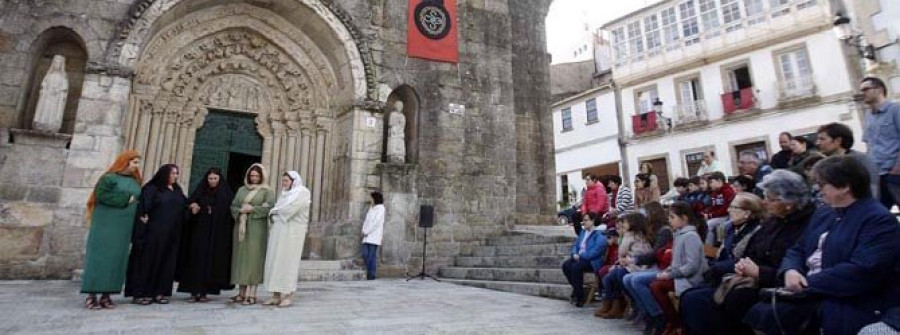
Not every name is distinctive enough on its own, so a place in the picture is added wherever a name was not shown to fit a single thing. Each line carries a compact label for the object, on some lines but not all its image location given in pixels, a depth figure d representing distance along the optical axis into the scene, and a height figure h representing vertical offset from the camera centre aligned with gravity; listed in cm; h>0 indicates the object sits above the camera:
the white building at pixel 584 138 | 2028 +466
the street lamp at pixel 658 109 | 1787 +507
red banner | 938 +429
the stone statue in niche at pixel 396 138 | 837 +189
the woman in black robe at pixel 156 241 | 436 +7
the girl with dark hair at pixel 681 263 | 321 -16
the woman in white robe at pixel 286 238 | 449 +8
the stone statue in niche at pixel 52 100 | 616 +197
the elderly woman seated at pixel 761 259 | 258 -11
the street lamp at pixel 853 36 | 796 +364
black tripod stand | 789 +45
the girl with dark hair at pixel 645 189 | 615 +67
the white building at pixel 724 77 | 1459 +567
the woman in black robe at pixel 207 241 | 465 +6
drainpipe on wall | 1931 +439
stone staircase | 586 -33
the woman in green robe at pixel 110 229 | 406 +18
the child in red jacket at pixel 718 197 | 478 +43
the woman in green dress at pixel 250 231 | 459 +16
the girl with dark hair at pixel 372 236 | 740 +14
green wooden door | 813 +188
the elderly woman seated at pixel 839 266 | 194 -12
